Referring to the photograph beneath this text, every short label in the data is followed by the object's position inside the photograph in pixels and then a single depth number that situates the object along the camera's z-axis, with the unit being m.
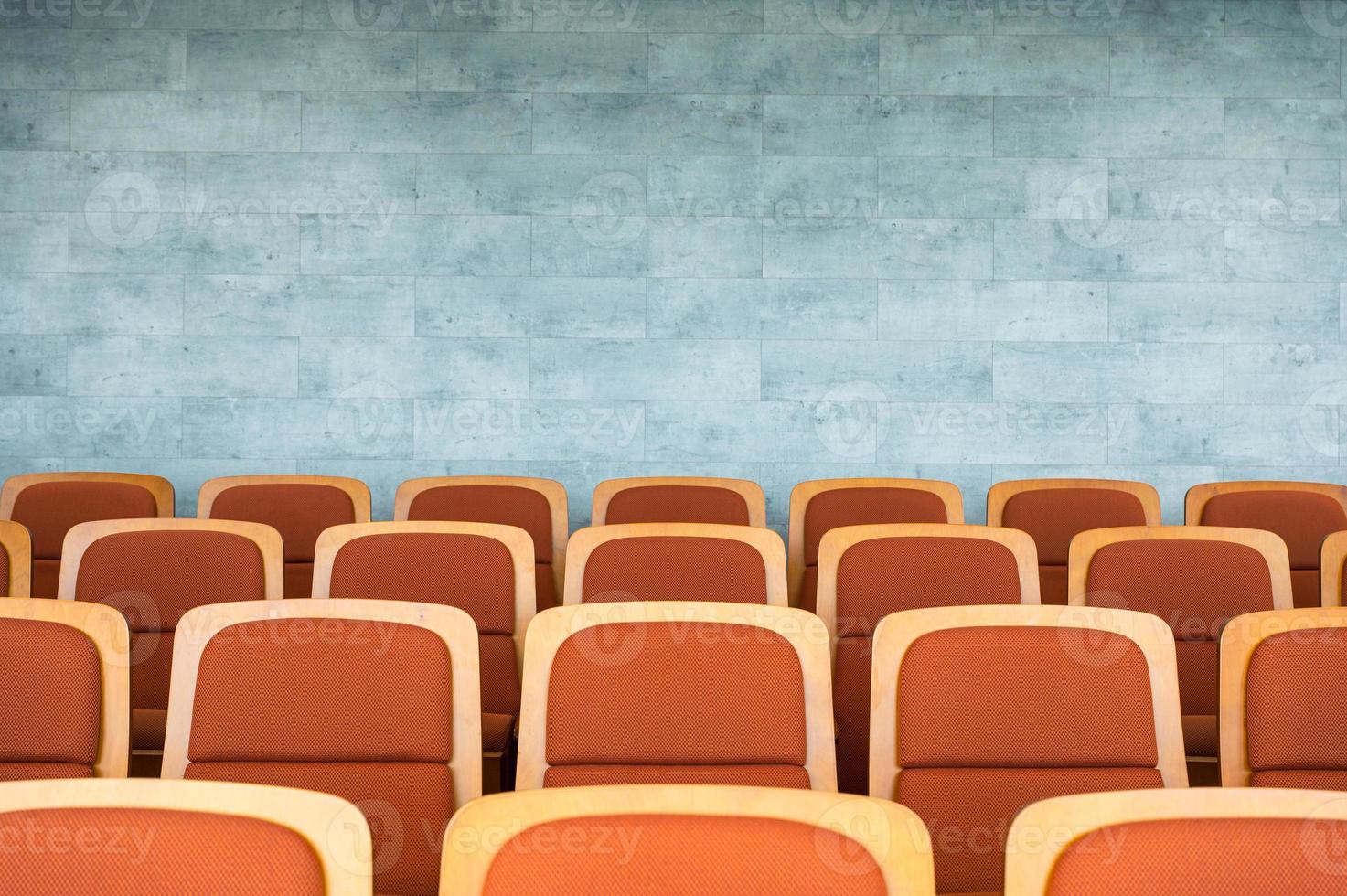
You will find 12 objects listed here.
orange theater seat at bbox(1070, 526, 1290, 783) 3.07
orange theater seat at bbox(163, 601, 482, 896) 2.09
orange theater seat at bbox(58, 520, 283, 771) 3.10
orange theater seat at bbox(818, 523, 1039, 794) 2.98
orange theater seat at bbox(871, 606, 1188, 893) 2.06
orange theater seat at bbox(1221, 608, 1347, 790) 2.05
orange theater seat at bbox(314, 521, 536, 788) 3.06
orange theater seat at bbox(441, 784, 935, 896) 1.24
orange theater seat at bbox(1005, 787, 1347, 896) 1.25
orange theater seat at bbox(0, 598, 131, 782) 2.04
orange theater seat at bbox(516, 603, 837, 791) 2.07
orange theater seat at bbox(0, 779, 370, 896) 1.26
